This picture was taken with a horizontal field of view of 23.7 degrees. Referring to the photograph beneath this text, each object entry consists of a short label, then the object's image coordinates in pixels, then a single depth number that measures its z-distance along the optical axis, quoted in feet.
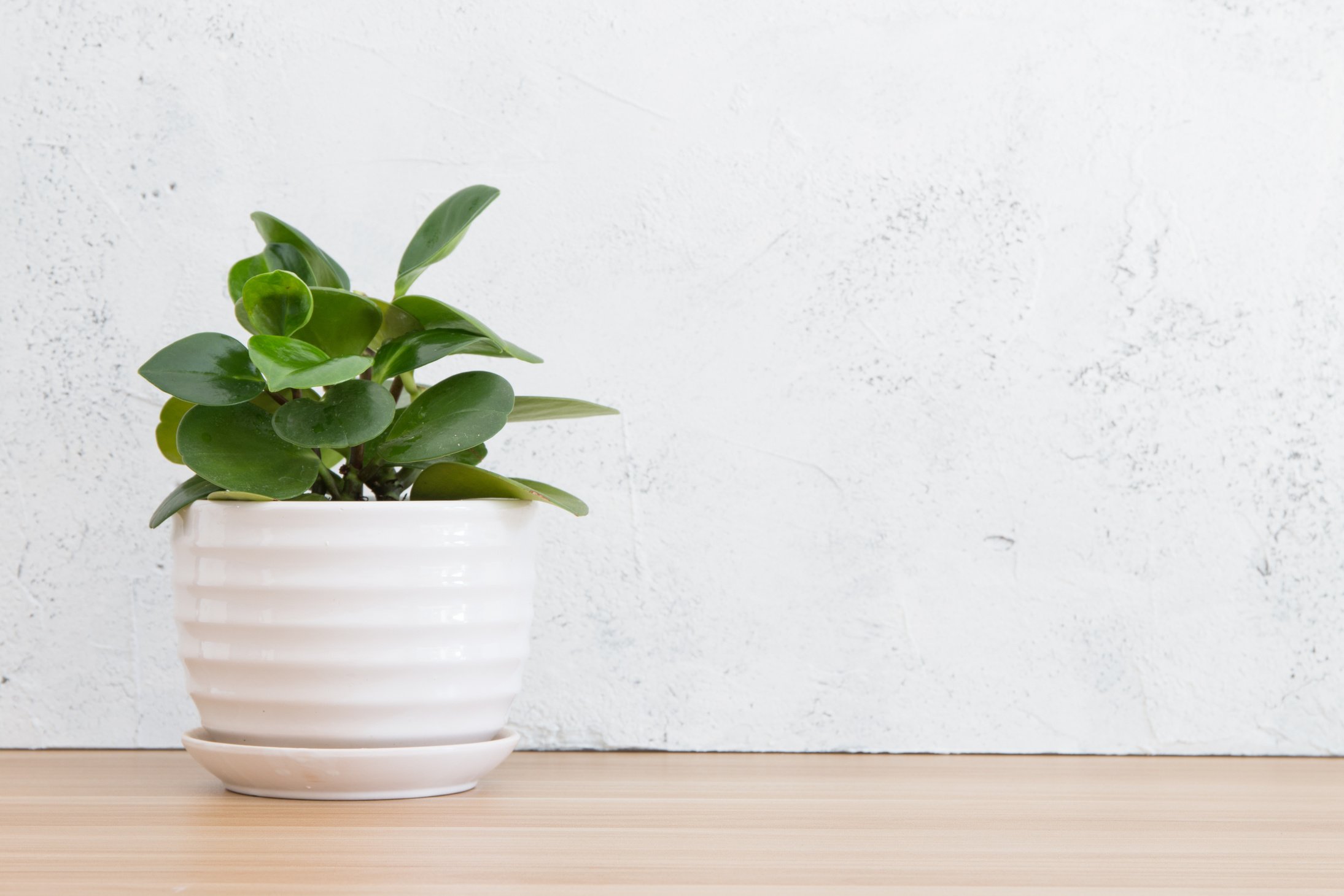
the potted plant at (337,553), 3.75
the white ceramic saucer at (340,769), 3.76
